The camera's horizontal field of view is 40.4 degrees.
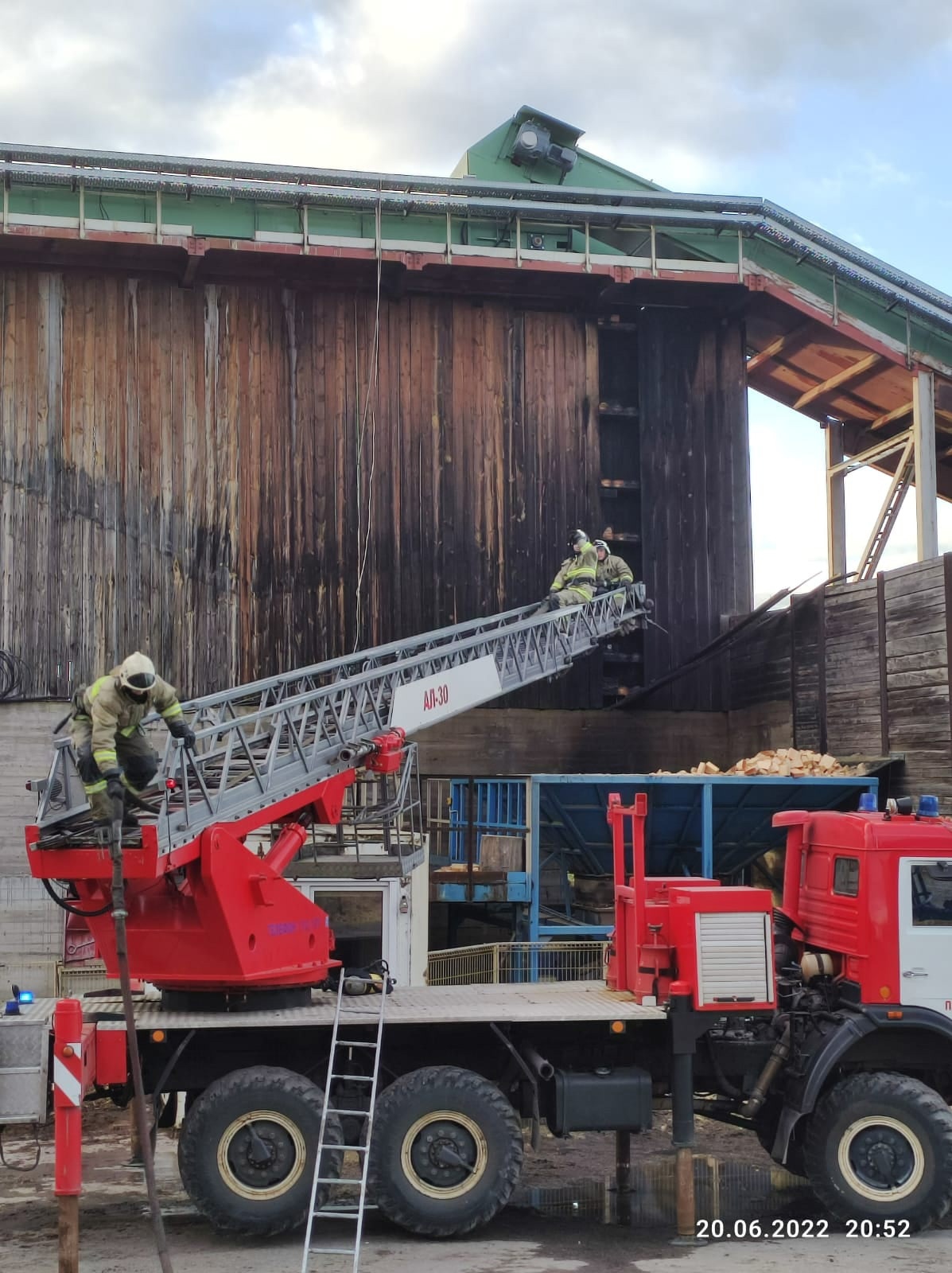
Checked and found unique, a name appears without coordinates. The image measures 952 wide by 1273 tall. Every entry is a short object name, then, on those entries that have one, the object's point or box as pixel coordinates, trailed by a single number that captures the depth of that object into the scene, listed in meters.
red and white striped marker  8.22
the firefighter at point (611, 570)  20.33
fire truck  9.30
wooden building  20.06
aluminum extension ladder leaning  8.53
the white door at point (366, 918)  15.73
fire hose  7.85
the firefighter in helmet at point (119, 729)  8.98
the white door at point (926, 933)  9.65
